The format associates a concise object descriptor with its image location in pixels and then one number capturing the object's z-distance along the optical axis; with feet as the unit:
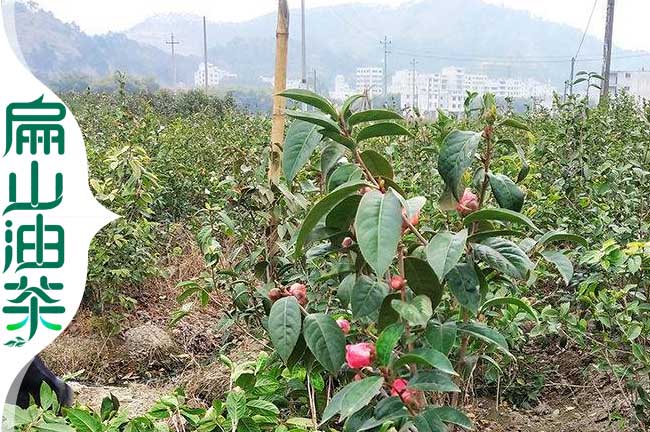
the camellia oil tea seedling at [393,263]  3.87
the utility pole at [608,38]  37.27
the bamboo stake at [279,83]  6.83
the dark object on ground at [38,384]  7.04
